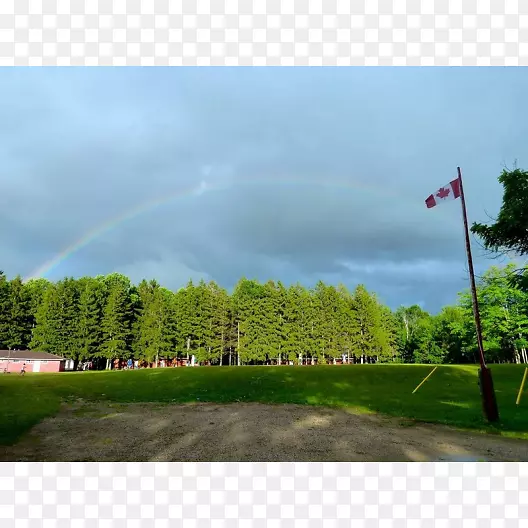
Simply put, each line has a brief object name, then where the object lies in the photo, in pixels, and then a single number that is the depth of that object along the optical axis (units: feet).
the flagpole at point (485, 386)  45.68
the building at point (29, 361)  187.32
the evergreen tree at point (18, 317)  222.48
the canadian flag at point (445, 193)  53.06
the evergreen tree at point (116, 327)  214.28
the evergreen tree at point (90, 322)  211.20
